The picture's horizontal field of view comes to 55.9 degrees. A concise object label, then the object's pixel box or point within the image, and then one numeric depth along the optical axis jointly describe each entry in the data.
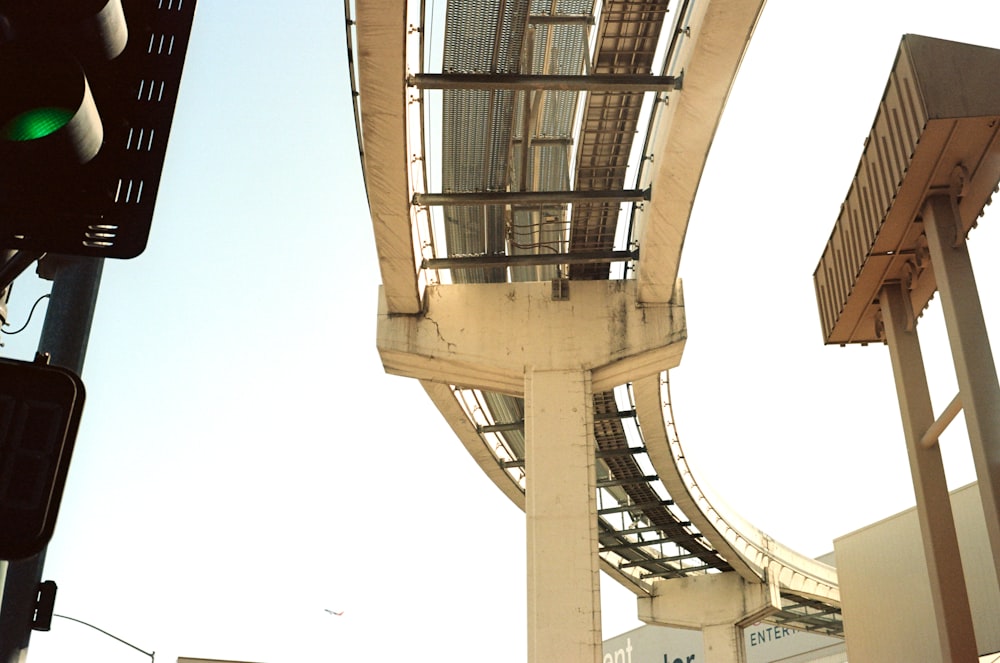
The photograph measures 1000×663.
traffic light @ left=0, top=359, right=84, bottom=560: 1.54
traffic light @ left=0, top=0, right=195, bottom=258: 1.66
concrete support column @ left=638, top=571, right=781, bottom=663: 35.47
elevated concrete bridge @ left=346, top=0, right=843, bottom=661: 12.48
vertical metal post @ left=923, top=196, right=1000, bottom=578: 6.80
